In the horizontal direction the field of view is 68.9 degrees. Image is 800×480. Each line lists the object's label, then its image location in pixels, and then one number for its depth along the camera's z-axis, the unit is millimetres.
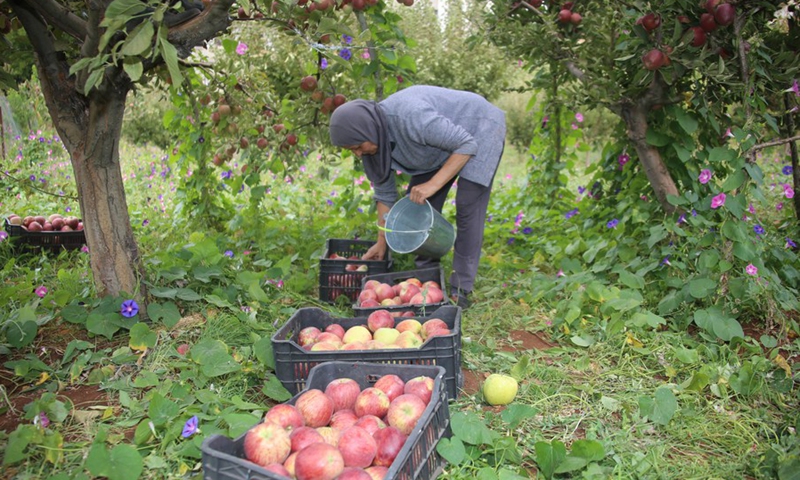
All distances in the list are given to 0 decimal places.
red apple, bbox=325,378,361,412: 1815
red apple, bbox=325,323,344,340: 2362
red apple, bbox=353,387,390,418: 1751
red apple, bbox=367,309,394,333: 2368
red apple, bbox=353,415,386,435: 1626
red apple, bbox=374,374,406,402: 1815
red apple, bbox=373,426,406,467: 1526
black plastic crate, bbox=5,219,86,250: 3406
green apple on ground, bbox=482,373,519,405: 2107
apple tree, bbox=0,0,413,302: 2086
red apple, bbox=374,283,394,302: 2863
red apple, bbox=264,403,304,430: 1598
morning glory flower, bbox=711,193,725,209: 2754
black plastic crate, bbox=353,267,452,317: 3105
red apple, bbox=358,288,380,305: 2830
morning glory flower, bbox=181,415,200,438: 1729
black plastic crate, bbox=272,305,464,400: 2059
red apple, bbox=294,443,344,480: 1389
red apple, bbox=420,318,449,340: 2281
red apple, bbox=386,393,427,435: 1666
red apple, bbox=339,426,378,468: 1487
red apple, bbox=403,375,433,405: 1790
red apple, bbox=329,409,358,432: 1716
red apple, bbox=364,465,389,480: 1455
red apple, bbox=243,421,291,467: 1453
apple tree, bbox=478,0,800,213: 2693
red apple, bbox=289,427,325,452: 1514
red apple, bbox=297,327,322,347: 2268
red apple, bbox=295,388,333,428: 1693
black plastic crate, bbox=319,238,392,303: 3229
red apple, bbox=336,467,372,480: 1366
